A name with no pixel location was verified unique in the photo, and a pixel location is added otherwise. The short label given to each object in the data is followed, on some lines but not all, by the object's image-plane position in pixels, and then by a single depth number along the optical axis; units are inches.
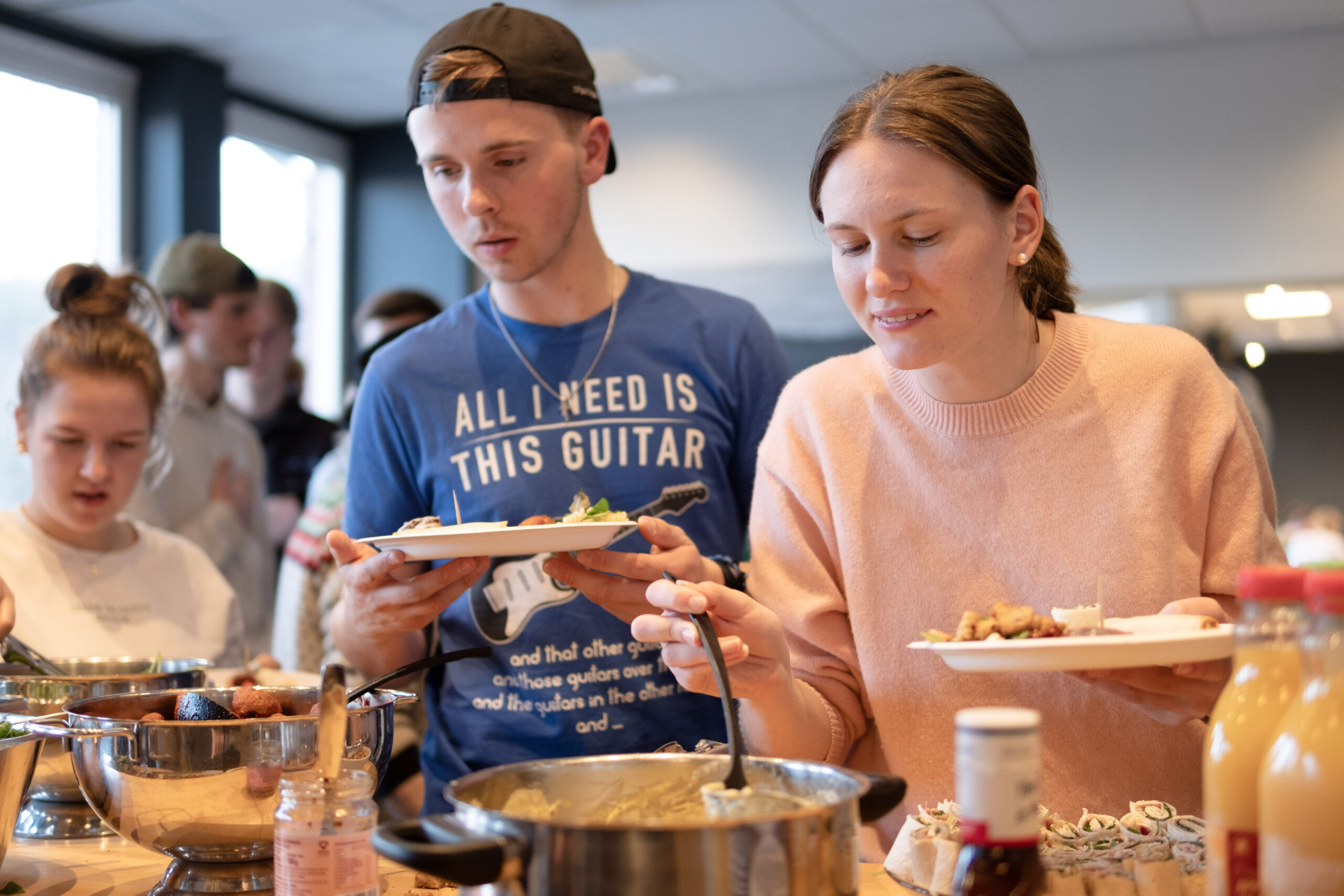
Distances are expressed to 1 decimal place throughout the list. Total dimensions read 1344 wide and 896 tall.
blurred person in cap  128.6
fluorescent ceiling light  201.6
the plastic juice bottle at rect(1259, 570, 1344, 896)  28.9
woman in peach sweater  50.6
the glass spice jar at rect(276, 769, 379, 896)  37.9
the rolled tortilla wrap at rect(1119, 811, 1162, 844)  41.2
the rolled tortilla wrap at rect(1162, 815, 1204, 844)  40.2
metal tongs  63.2
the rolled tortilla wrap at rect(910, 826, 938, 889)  40.3
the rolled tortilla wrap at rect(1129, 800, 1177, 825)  42.4
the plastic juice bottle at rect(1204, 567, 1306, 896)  31.2
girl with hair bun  80.8
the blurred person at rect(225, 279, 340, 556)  160.7
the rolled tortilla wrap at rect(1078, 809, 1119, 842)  41.4
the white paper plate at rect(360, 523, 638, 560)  46.7
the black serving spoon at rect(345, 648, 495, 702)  46.6
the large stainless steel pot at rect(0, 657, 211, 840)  57.1
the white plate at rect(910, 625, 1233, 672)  35.9
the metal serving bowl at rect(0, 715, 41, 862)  45.8
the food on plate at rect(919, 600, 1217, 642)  41.0
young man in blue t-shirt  64.0
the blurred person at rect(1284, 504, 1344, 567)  173.2
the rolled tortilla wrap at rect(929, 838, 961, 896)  39.6
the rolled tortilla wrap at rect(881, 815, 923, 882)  41.6
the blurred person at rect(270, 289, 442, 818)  103.1
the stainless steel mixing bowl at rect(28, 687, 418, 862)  43.2
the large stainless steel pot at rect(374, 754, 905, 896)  29.5
